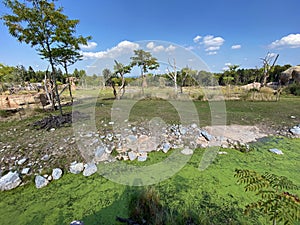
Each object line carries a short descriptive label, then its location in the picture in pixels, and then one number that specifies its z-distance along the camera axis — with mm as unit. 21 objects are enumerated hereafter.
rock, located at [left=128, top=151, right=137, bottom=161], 3375
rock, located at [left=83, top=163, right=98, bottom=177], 2896
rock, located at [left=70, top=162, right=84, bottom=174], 2941
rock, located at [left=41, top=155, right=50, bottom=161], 3112
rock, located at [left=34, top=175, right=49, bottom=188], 2588
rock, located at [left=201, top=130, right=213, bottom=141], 4084
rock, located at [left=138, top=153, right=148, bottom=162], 3358
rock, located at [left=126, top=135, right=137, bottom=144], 3859
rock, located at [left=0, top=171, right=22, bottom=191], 2531
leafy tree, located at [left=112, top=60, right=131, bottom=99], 12342
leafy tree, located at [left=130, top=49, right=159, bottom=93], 11930
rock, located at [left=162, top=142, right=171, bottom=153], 3702
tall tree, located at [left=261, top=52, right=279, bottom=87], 17869
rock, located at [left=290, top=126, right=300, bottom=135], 4522
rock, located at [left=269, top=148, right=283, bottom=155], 3525
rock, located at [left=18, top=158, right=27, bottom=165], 2996
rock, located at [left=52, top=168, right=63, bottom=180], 2768
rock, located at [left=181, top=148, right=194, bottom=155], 3591
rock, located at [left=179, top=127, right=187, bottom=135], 4373
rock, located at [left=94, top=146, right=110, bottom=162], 3279
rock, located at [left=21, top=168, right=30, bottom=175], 2789
